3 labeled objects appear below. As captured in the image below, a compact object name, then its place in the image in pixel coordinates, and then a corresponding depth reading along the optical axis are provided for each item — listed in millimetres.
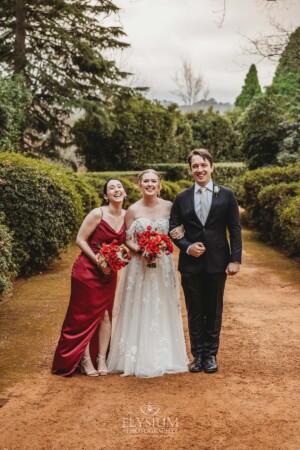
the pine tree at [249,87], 47188
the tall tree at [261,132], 21469
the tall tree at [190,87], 55400
